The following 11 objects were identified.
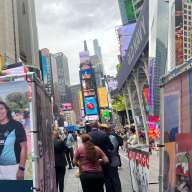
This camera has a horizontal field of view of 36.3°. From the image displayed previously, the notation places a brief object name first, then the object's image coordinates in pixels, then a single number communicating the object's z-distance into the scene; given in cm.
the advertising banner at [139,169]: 511
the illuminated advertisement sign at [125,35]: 3400
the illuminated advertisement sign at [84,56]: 8141
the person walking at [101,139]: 554
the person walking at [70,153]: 1192
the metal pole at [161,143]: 388
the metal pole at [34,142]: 339
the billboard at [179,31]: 870
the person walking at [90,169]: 474
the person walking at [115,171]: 582
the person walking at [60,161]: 646
